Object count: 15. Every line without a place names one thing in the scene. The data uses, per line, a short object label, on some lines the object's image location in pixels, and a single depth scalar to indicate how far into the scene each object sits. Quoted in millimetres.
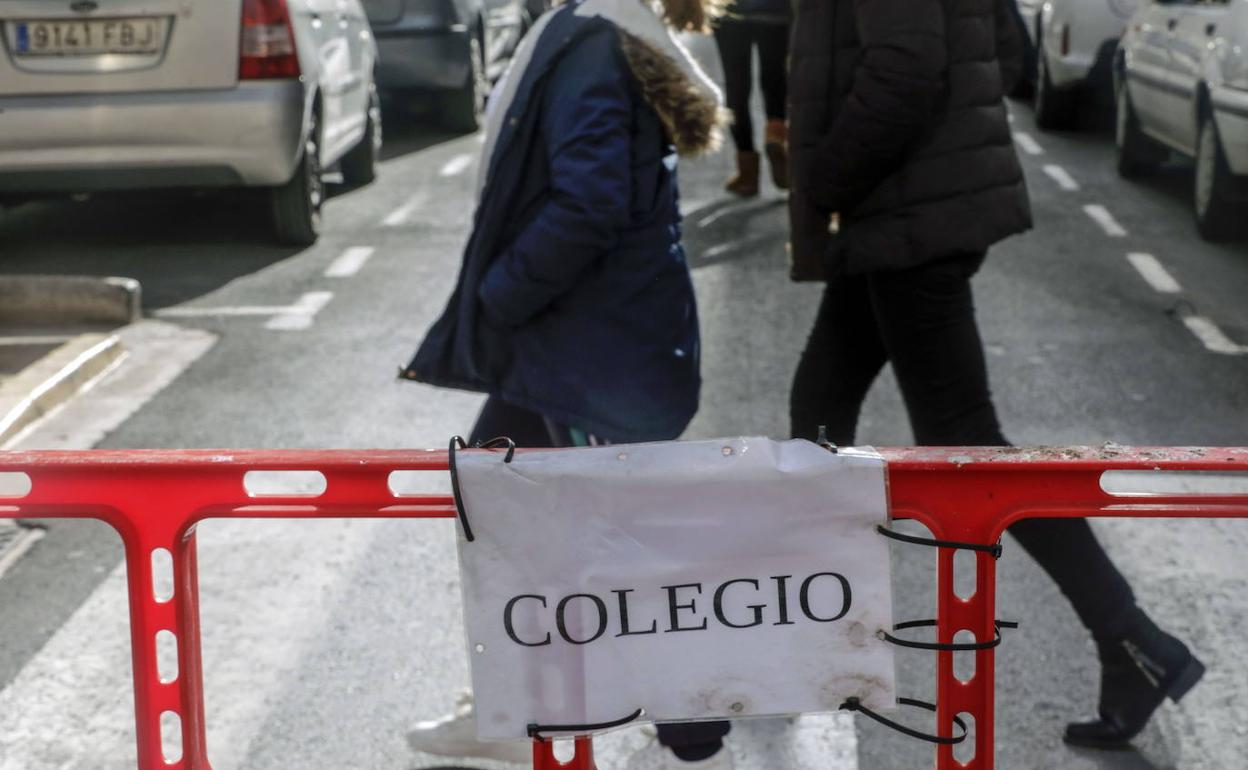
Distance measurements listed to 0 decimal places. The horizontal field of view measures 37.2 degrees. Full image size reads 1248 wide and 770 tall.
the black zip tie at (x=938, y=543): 2314
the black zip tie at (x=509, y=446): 2367
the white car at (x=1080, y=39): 13156
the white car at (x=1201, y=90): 8969
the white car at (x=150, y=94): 8586
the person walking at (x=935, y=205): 3699
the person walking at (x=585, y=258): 3385
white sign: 2373
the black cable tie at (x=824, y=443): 2385
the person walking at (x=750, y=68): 10891
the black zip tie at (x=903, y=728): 2395
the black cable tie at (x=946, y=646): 2368
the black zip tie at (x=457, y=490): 2348
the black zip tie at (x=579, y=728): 2434
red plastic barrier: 2432
